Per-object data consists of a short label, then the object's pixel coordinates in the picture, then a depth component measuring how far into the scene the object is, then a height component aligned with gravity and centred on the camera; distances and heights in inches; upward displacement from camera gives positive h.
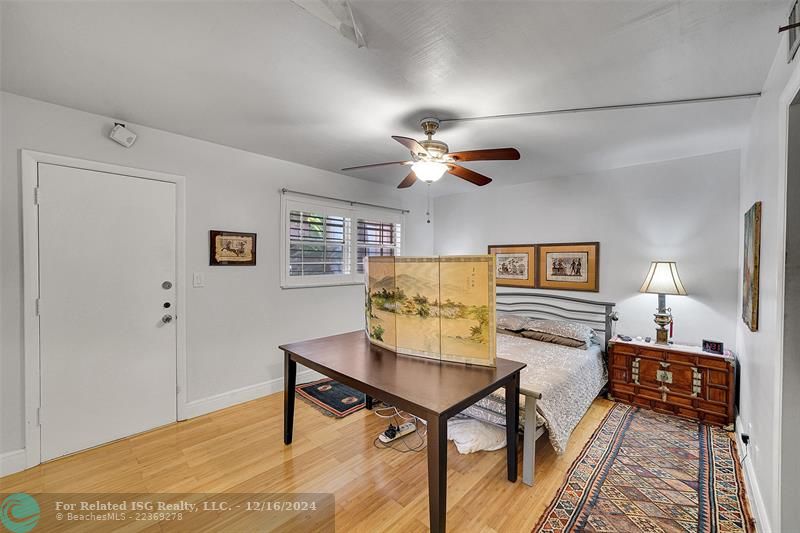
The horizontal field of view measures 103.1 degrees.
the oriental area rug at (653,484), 68.9 -55.9
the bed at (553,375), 87.2 -36.2
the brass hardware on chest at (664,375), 116.9 -41.0
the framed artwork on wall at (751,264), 76.6 +0.1
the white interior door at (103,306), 91.0 -13.8
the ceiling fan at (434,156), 85.9 +30.2
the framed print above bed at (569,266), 149.5 -1.2
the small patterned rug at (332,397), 121.7 -55.8
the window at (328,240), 143.9 +11.6
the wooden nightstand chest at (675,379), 107.4 -42.2
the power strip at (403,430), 99.1 -54.9
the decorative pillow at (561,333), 135.0 -30.6
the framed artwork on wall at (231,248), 120.5 +5.5
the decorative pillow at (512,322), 153.3 -28.7
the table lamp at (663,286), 120.3 -8.3
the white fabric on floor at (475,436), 95.3 -53.5
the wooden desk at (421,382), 53.6 -24.4
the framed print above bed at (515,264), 170.2 -0.4
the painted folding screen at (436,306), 72.6 -10.6
